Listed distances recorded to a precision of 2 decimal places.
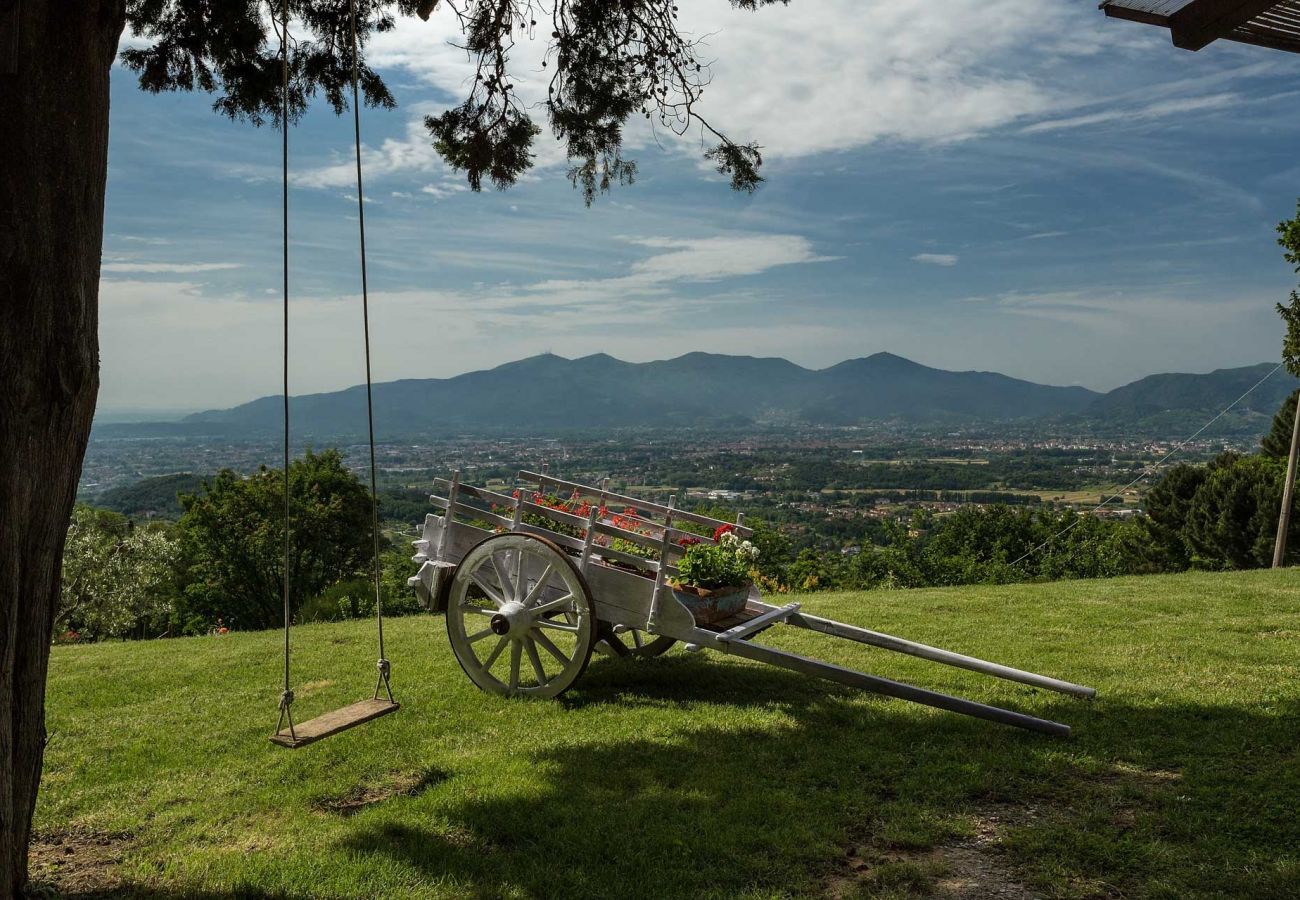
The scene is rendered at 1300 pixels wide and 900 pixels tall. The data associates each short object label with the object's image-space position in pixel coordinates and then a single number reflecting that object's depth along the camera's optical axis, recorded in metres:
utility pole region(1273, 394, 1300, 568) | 13.25
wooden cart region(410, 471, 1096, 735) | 5.64
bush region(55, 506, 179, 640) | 24.14
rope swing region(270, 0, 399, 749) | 4.39
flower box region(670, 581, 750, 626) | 5.69
